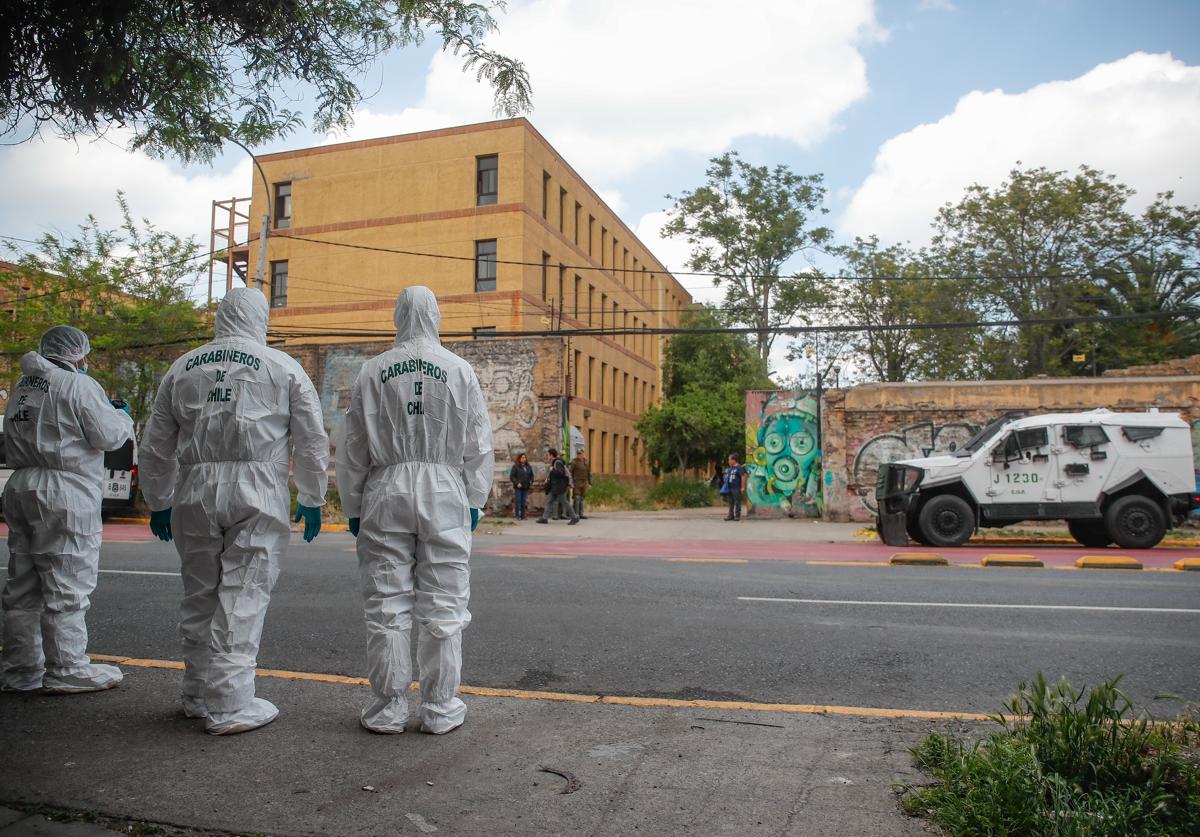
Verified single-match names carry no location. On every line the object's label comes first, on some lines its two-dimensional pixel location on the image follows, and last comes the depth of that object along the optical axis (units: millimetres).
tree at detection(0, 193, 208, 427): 21859
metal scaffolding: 32812
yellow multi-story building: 33250
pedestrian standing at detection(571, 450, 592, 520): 22906
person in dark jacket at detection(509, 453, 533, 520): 23438
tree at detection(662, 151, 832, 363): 40469
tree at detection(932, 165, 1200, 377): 31766
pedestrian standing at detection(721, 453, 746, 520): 22250
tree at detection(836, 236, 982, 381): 35594
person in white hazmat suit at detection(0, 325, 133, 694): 4621
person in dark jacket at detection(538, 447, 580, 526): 21719
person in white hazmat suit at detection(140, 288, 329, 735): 3975
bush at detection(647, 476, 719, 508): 30656
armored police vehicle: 14680
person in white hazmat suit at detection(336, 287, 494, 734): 3938
